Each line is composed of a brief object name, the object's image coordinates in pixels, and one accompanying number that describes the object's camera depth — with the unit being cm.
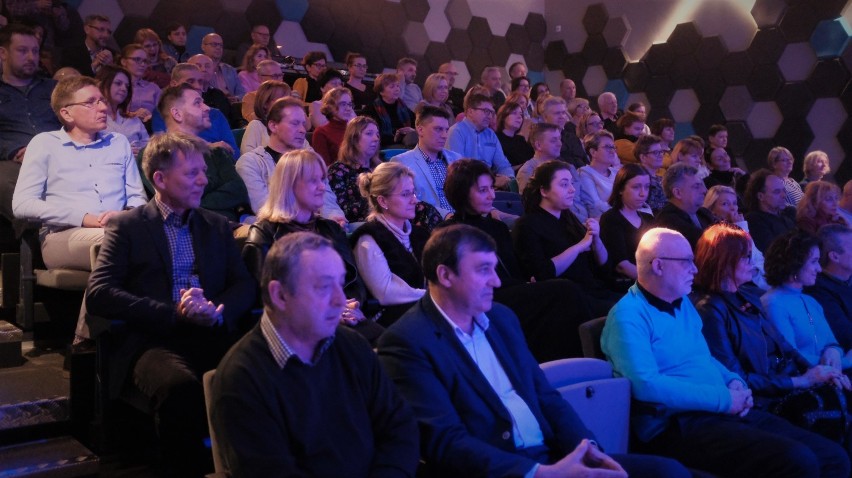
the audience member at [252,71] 744
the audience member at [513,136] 674
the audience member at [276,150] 421
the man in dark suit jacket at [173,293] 253
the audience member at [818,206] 541
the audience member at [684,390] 262
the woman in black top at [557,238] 404
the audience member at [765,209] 548
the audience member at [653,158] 576
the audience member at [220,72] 716
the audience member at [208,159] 405
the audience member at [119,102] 462
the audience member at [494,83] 876
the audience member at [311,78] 739
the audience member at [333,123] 554
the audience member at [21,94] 429
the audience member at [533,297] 366
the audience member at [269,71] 679
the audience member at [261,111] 502
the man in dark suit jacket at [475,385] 213
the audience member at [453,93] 888
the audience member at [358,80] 755
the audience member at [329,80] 702
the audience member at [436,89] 740
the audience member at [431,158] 495
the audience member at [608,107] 898
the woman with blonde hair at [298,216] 317
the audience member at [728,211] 497
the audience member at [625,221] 439
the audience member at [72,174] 344
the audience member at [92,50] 623
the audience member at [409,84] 847
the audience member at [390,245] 345
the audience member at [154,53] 673
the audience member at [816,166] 785
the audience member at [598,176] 534
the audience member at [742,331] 315
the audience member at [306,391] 181
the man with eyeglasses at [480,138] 612
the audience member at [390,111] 688
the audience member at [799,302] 354
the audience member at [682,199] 468
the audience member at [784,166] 717
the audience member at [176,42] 754
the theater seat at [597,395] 255
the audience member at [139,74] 574
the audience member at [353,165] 450
